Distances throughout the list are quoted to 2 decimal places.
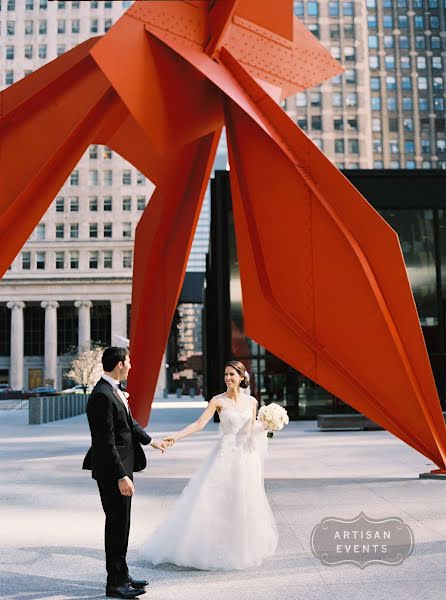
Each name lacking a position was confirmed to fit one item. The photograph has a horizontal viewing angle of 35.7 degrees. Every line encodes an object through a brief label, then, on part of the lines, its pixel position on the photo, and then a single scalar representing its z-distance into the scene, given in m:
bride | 5.54
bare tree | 55.25
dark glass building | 25.66
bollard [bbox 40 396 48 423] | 27.17
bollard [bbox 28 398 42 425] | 26.52
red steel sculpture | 10.38
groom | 4.75
